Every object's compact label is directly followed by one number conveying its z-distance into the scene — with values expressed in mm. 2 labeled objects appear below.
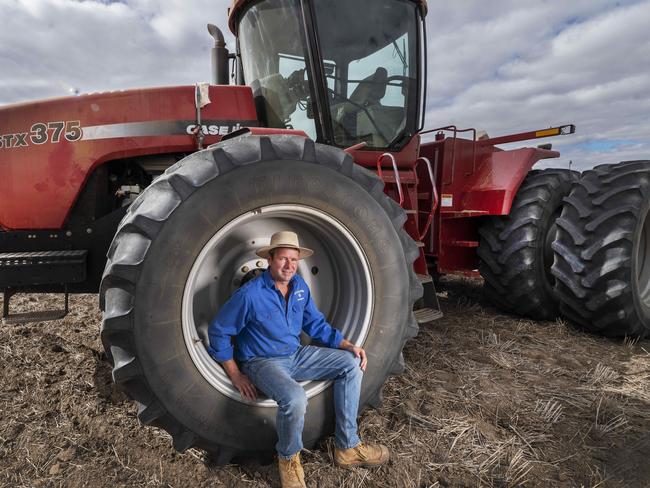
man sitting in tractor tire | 1933
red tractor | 1868
